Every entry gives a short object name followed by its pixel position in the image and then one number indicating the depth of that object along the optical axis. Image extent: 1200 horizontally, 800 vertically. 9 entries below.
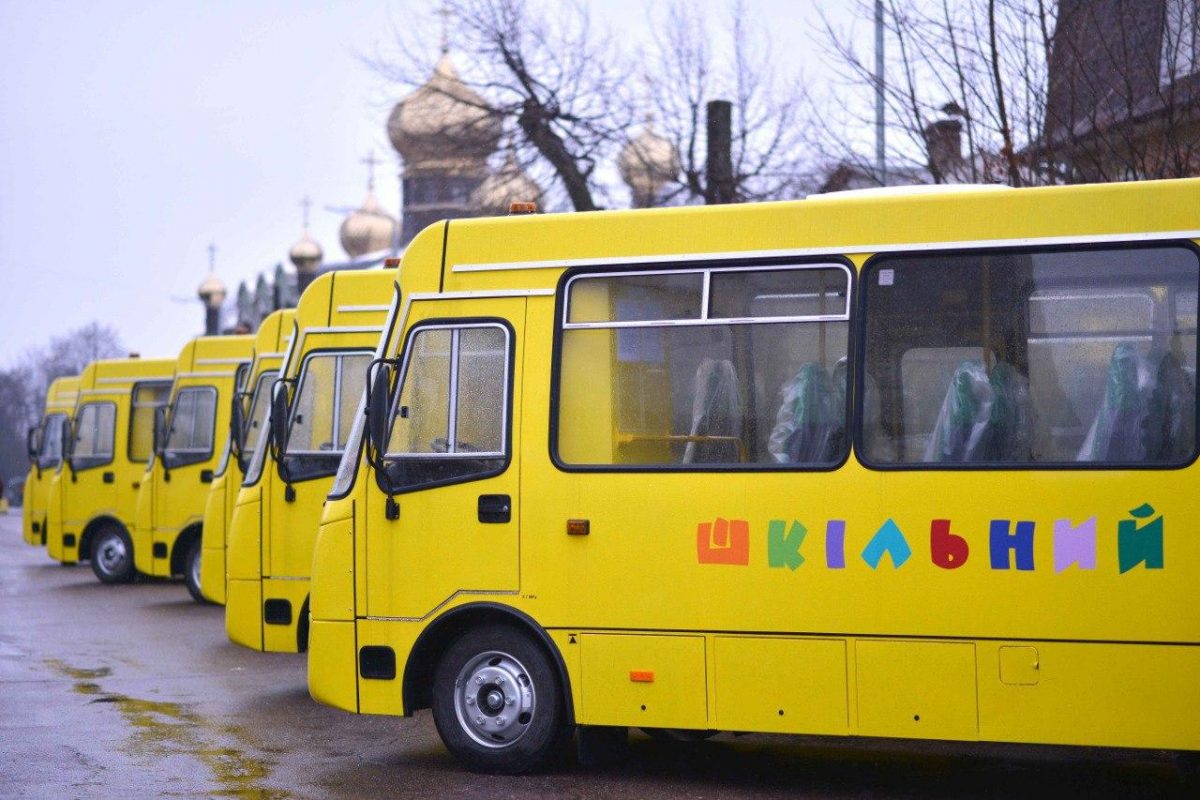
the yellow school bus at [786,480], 7.93
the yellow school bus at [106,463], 23.30
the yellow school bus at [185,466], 20.78
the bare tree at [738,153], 24.61
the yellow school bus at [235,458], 15.10
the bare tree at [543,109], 25.61
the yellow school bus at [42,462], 28.55
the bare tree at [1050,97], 13.13
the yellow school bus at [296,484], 12.73
